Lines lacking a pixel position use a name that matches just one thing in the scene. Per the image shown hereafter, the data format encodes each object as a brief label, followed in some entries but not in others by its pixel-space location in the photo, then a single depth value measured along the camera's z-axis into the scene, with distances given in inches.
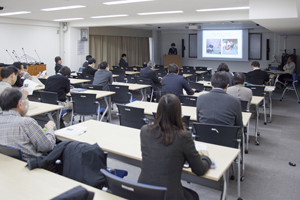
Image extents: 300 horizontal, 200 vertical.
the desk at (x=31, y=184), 71.1
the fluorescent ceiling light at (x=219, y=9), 292.0
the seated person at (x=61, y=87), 212.4
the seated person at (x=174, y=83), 207.8
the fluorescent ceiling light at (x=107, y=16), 376.2
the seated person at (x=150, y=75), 294.0
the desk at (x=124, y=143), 89.5
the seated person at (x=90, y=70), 322.7
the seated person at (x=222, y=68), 231.8
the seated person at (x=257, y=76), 291.3
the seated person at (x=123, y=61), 516.5
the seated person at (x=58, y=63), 336.2
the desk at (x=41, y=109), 161.5
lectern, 597.3
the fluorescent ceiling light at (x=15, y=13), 332.5
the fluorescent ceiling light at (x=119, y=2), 256.2
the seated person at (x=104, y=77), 258.4
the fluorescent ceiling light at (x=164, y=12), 325.7
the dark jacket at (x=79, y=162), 85.7
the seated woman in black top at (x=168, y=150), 75.4
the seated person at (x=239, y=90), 182.1
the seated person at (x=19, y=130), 94.0
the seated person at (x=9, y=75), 165.3
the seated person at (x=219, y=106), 122.7
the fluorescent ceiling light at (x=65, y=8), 289.6
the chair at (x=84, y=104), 201.2
